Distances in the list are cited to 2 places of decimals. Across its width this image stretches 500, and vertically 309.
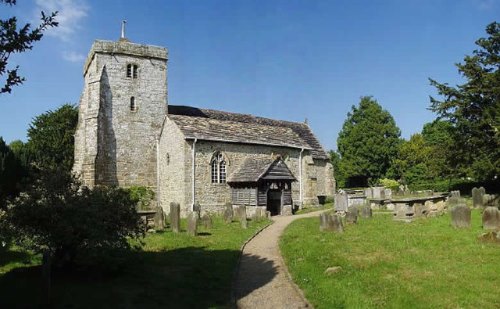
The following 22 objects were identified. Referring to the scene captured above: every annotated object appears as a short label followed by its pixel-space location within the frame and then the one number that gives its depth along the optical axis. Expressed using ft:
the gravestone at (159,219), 63.98
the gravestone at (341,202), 76.95
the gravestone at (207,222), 64.49
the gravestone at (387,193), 102.25
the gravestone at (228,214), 73.95
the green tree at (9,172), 75.20
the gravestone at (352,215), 63.82
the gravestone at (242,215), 66.08
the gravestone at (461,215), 51.52
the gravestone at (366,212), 69.10
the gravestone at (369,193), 109.01
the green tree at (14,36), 20.13
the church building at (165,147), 90.68
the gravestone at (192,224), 56.24
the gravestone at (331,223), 56.03
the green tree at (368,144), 179.73
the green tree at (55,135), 133.59
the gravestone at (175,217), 59.63
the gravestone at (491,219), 46.96
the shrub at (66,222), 32.83
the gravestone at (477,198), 76.74
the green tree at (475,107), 100.63
